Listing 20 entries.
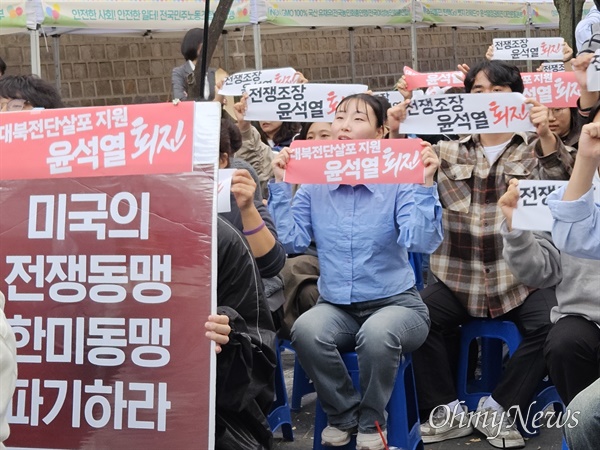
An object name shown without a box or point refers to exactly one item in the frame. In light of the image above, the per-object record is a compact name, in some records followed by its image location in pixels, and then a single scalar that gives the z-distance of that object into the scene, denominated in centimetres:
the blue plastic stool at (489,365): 437
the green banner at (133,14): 840
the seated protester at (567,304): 361
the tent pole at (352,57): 1462
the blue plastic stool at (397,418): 385
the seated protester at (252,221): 310
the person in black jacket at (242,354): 300
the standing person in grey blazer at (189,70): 819
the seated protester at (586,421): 275
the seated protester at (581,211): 292
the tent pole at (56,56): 1106
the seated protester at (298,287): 462
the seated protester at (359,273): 372
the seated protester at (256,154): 566
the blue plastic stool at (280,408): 429
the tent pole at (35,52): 836
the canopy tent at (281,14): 845
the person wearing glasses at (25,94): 429
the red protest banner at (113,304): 267
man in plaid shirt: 427
